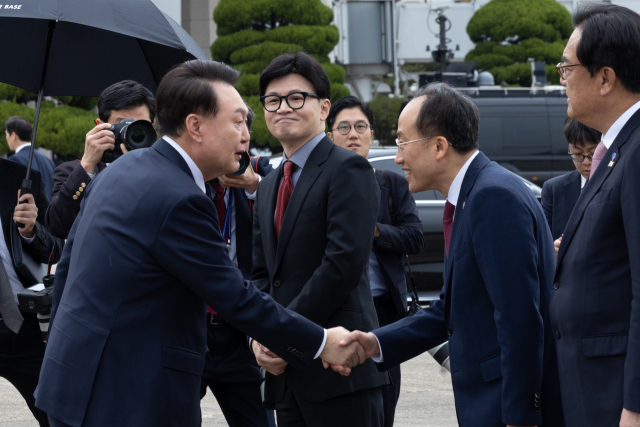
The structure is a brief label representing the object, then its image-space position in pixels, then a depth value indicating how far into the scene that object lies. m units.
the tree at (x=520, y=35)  26.72
